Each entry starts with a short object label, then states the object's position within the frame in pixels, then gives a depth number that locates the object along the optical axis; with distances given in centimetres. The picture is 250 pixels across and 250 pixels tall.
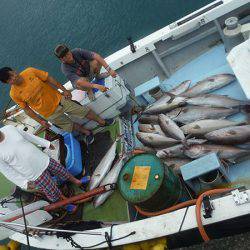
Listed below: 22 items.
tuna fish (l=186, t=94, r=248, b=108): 514
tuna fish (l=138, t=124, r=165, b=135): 566
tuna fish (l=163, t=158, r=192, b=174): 495
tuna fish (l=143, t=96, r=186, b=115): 576
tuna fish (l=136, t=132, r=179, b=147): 539
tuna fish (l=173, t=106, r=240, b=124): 517
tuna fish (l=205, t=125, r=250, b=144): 466
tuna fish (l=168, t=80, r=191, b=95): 593
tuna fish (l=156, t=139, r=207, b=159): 505
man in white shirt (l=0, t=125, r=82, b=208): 461
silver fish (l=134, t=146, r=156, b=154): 544
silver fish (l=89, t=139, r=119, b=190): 535
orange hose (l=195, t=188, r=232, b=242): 349
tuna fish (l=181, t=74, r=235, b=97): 552
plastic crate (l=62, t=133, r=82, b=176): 556
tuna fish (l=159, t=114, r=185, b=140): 530
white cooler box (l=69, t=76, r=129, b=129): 561
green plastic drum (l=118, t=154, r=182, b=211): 400
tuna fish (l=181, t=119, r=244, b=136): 501
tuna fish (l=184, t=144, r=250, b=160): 460
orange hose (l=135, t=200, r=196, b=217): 380
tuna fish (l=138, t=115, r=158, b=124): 589
